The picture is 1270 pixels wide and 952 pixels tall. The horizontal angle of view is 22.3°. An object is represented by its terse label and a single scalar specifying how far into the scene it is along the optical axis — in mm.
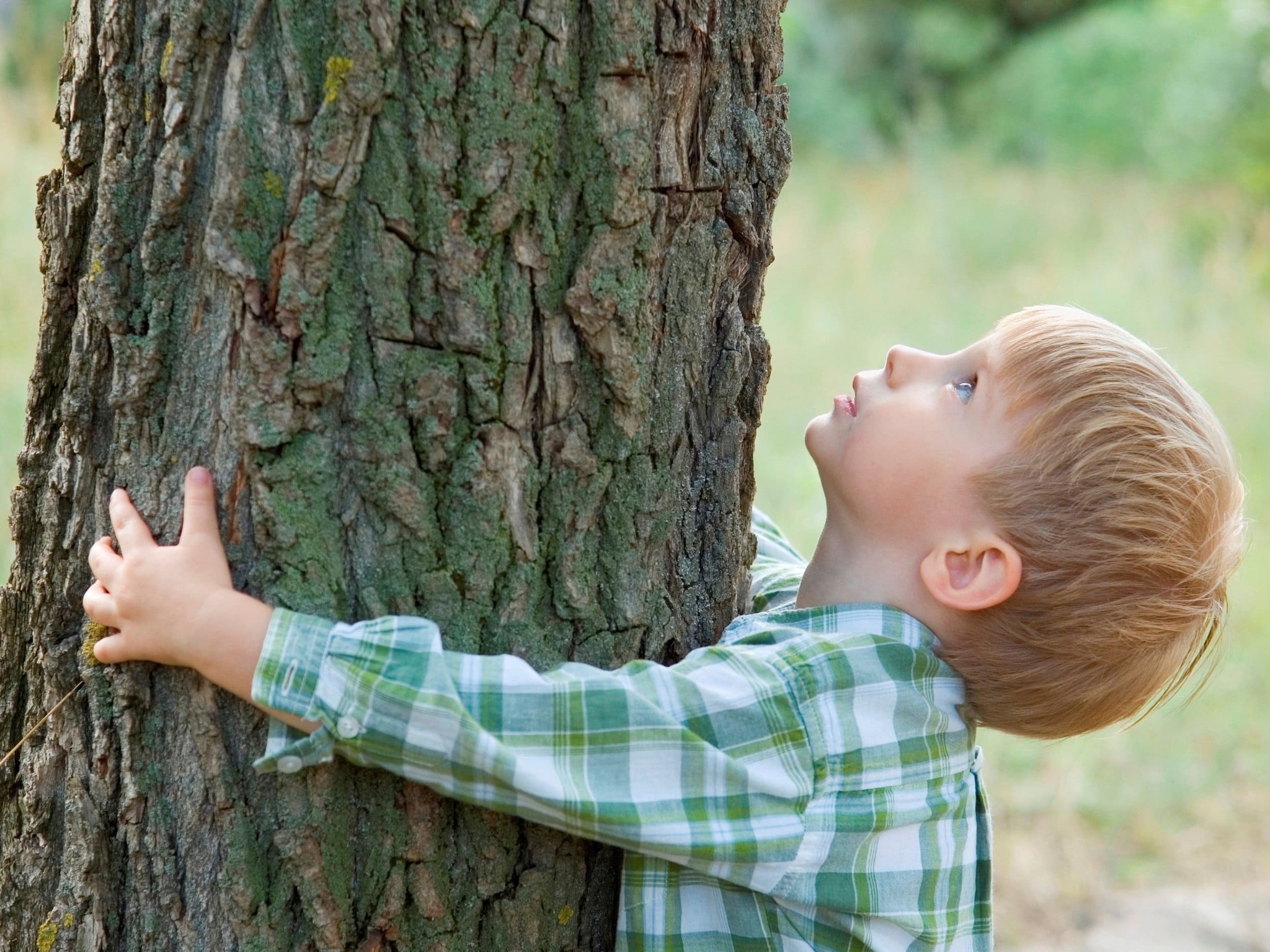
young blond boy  1375
